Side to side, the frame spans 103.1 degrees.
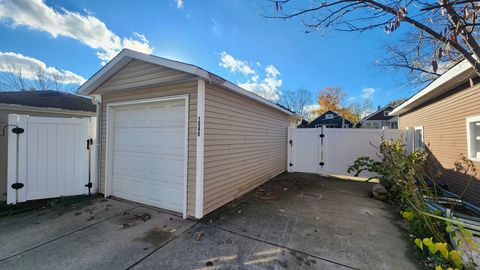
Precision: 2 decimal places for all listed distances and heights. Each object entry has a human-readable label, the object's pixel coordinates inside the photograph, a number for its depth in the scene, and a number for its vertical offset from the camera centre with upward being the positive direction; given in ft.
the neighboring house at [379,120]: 79.46 +7.20
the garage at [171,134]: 11.85 -0.07
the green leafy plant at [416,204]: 6.26 -3.38
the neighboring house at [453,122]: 13.94 +1.47
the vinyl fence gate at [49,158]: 13.11 -2.09
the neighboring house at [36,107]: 15.44 +2.42
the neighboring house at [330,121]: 65.95 +5.35
